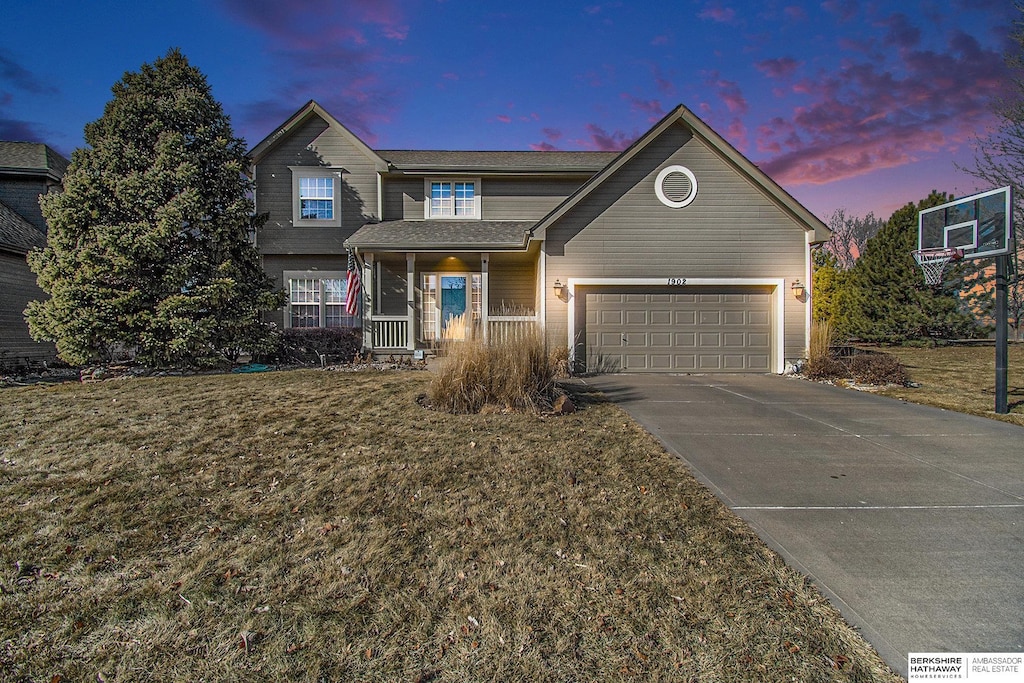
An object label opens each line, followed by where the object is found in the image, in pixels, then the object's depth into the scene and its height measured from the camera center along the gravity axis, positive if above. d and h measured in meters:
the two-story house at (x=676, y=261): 11.91 +1.71
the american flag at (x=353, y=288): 13.77 +1.22
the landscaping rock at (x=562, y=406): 6.74 -1.09
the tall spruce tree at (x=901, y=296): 17.23 +1.17
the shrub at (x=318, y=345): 12.87 -0.39
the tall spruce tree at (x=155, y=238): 10.35 +2.11
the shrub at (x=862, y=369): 9.70 -0.87
